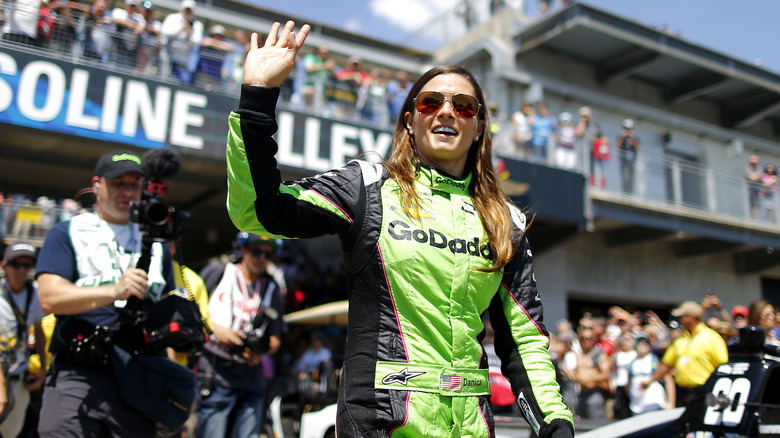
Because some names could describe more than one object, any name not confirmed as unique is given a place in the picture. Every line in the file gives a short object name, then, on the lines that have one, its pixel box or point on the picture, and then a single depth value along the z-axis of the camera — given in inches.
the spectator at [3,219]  471.6
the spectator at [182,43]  448.5
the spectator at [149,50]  435.5
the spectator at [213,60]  458.3
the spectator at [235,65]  461.7
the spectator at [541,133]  583.2
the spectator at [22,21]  394.0
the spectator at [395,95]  521.3
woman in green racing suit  72.5
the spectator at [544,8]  745.8
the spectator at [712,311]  311.5
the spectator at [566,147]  591.8
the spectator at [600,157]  608.1
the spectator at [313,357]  515.8
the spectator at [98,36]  418.9
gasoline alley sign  392.5
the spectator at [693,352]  265.7
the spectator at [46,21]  405.4
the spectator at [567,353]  386.3
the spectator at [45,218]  485.1
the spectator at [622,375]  365.1
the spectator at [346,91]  510.0
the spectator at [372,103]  517.7
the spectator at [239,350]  188.9
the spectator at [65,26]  409.4
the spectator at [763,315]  262.4
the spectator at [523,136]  574.6
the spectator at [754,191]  692.1
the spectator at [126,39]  428.8
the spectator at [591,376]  373.1
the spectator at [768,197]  701.3
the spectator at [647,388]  329.4
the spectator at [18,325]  204.4
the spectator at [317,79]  496.1
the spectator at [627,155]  612.7
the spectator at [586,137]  605.9
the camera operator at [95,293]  118.4
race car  150.6
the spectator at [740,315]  323.9
